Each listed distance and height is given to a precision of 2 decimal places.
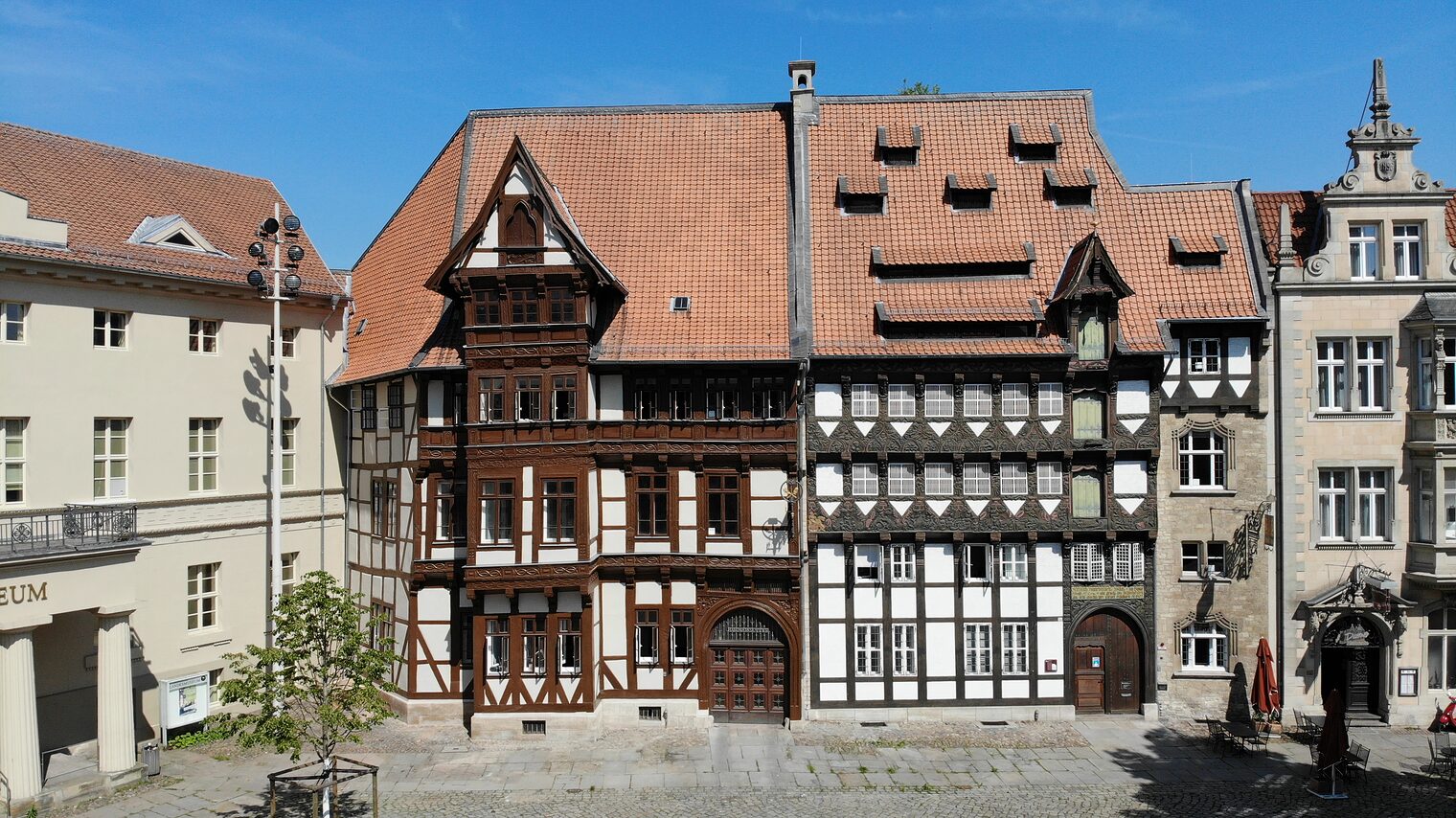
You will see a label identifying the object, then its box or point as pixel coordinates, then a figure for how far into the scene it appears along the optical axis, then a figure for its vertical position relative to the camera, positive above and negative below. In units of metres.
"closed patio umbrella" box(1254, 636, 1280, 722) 24.48 -6.44
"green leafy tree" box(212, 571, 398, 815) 18.08 -4.62
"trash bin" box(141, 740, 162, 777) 22.17 -7.35
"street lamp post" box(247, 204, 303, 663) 24.50 +2.80
